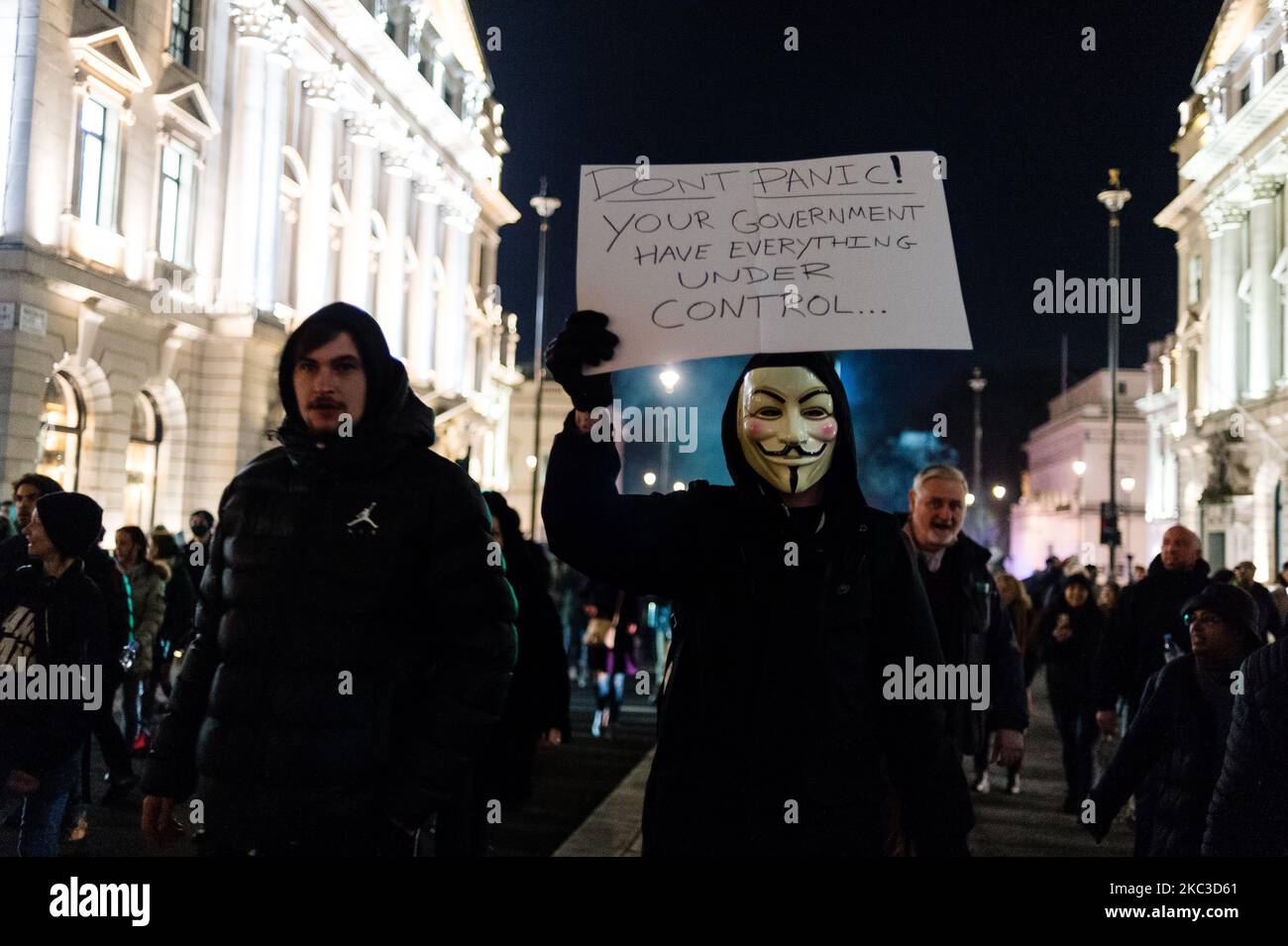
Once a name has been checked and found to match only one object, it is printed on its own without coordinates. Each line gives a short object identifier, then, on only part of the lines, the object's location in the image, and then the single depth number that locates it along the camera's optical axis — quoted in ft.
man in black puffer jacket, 9.20
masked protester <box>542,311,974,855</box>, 8.45
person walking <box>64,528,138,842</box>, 21.85
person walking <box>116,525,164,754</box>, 31.22
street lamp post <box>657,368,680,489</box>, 99.96
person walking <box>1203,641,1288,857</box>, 11.84
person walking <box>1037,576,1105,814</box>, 28.89
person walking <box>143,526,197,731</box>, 33.94
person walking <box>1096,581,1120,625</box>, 46.83
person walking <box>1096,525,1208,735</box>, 24.43
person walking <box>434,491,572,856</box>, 17.72
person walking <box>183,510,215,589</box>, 31.74
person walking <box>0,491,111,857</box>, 15.17
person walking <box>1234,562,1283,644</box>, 27.90
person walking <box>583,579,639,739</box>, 38.60
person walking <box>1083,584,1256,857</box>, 14.52
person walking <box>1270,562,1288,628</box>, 32.74
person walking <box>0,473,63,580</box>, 20.52
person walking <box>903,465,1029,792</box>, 19.07
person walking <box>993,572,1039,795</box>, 31.89
